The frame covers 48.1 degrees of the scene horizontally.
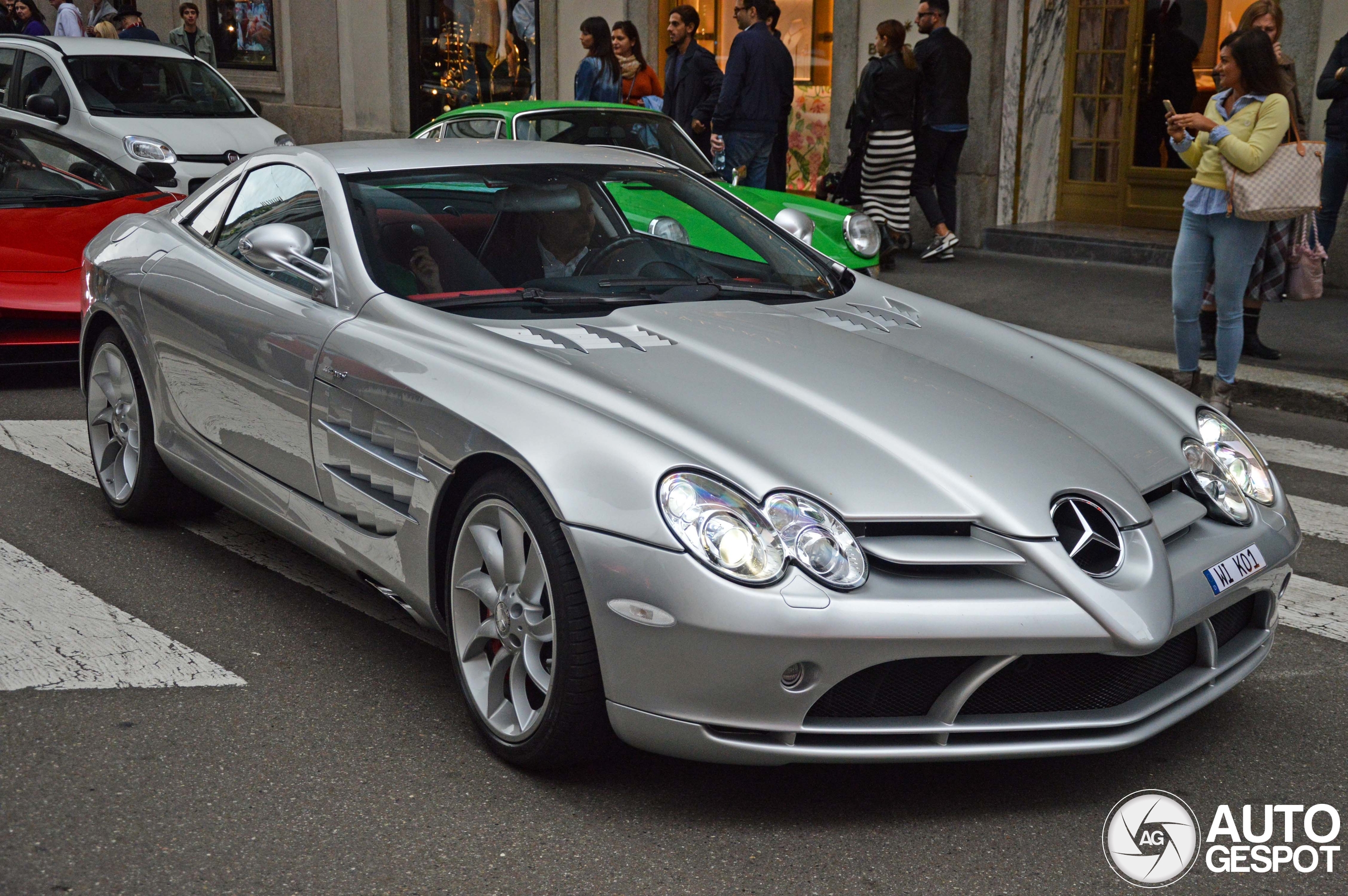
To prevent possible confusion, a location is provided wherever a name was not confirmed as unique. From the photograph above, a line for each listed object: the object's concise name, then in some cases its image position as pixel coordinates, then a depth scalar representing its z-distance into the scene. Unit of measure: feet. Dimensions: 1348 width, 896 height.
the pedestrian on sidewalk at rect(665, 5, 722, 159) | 41.09
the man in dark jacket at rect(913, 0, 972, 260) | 39.91
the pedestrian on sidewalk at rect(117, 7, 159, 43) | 61.46
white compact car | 41.50
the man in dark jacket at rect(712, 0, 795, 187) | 39.06
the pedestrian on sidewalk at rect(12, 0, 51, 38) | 64.64
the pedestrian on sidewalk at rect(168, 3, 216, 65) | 64.80
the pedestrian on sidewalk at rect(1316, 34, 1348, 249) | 33.47
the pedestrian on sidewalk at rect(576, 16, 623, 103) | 42.50
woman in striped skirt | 39.75
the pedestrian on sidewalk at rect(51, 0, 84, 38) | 64.59
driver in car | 14.55
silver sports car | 10.02
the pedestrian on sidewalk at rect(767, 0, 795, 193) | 41.47
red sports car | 25.05
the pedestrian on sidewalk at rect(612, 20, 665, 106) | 43.73
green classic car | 29.94
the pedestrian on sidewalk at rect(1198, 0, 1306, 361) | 24.73
